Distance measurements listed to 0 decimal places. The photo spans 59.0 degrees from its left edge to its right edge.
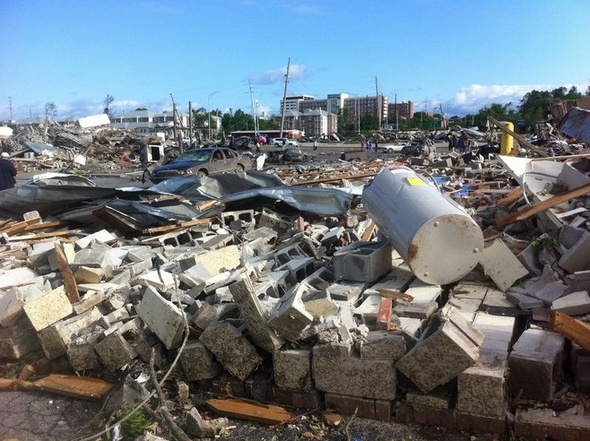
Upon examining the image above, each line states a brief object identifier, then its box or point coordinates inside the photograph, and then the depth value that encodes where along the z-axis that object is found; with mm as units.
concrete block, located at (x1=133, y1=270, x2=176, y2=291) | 5156
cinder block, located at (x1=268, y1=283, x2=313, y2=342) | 3664
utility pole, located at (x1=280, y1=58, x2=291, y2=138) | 56656
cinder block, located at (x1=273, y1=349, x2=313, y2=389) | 3824
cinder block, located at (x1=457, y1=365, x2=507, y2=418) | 3338
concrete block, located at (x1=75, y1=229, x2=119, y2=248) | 7031
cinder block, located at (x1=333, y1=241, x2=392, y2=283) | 5176
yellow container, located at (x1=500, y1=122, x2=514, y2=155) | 18625
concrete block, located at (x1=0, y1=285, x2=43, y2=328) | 4656
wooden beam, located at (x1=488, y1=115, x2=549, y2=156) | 9156
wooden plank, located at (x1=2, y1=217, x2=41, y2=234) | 8090
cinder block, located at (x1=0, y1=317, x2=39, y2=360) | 4696
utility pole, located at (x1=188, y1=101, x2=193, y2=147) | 39406
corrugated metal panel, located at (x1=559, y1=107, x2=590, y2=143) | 6330
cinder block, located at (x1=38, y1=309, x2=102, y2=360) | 4531
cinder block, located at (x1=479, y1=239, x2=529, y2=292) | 5079
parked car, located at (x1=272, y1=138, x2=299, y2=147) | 49156
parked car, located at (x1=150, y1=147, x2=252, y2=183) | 17484
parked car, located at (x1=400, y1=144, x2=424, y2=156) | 31347
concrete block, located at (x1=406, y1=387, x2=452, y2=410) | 3508
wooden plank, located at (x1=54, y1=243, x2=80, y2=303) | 5305
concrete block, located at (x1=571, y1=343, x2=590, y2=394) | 3492
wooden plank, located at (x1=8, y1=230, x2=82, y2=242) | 7762
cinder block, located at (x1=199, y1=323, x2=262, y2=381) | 3977
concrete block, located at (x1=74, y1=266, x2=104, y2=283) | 5586
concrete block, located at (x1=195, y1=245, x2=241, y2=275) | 5934
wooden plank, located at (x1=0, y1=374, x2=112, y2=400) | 4230
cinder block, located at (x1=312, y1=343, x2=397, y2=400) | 3629
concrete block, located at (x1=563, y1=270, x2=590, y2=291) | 4453
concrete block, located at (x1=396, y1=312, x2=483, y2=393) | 3326
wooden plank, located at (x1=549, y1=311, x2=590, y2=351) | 3484
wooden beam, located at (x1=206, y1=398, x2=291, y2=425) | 3777
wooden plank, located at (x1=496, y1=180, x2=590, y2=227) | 6000
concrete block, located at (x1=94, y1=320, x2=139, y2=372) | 4281
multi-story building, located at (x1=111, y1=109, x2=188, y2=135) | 108044
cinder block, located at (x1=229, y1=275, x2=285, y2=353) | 3857
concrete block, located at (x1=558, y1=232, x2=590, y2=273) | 4852
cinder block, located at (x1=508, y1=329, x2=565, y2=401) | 3434
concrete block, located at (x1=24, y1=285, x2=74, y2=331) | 4609
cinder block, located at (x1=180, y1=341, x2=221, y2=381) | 4129
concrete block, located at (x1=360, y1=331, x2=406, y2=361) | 3580
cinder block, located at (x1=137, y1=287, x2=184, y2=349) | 4223
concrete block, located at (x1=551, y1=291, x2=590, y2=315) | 4043
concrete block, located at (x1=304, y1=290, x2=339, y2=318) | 4254
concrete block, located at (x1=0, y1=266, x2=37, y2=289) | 5713
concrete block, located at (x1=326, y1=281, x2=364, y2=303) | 4729
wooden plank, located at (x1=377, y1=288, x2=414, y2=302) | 4570
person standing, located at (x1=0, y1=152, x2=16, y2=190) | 11156
